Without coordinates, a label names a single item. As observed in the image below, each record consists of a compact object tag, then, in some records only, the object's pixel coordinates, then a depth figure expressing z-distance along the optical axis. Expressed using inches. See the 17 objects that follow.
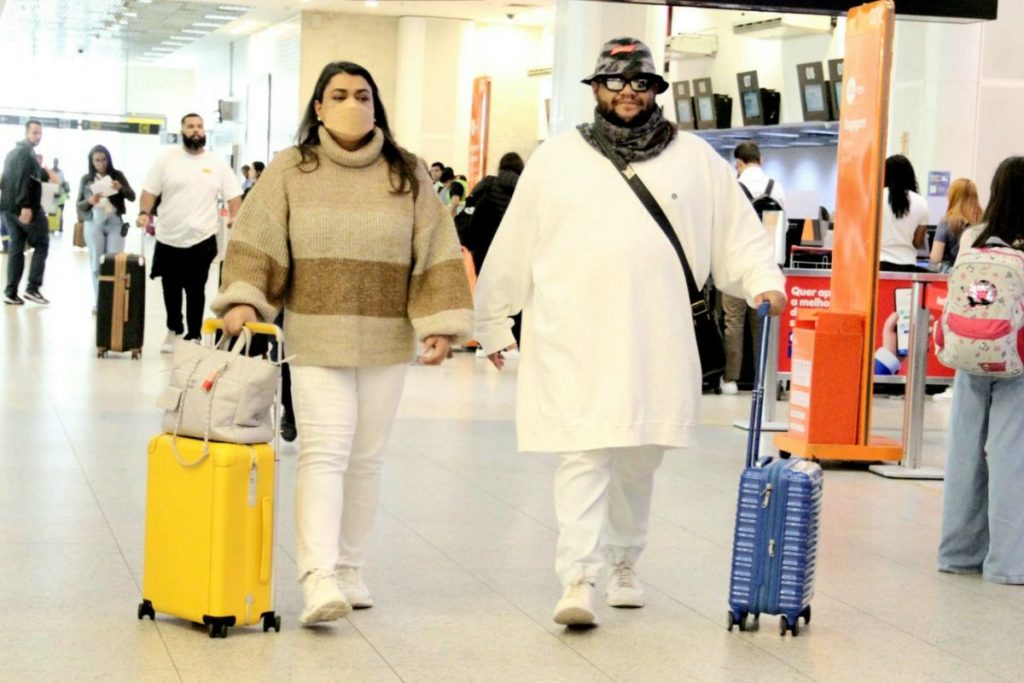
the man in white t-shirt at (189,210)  422.9
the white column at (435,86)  1146.0
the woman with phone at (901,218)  425.7
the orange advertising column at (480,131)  1071.6
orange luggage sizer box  295.7
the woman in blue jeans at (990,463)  208.2
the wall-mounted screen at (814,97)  717.9
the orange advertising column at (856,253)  291.7
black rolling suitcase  449.1
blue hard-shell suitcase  171.0
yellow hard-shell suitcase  158.2
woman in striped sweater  165.2
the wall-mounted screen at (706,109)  826.2
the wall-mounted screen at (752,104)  780.5
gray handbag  159.0
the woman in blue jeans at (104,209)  580.1
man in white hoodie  169.3
